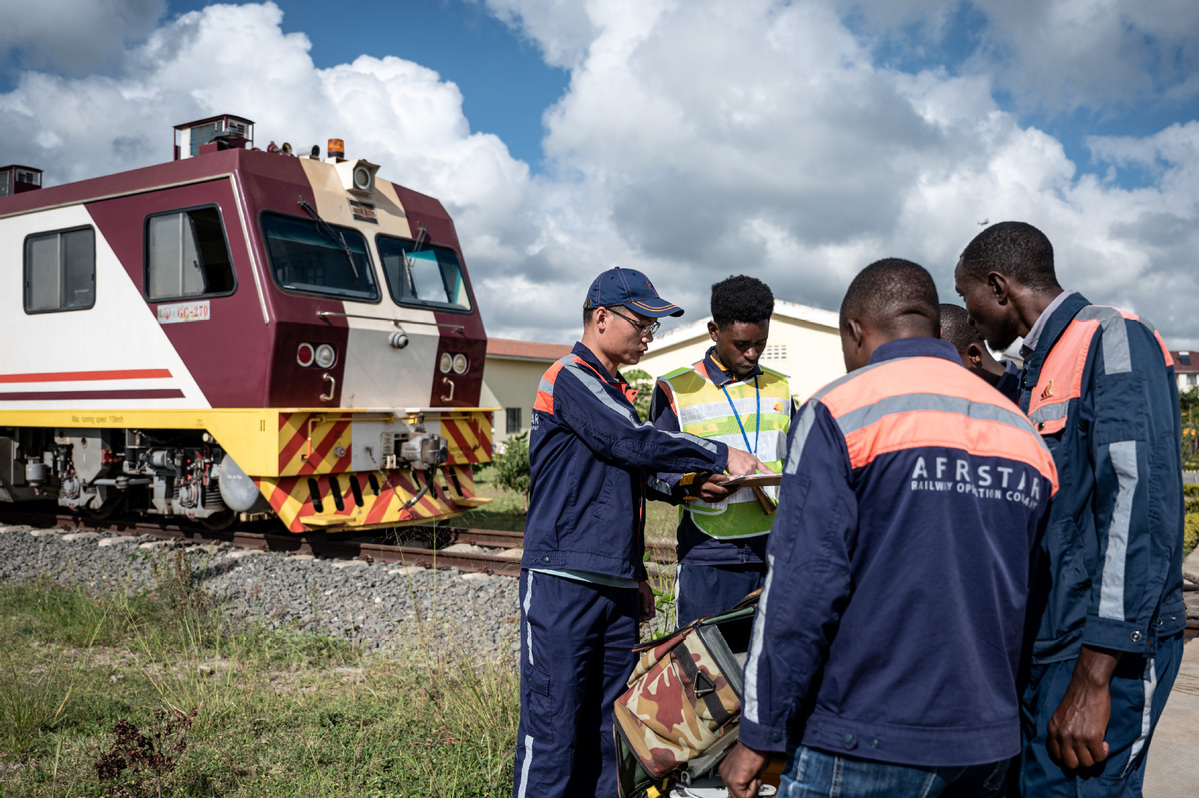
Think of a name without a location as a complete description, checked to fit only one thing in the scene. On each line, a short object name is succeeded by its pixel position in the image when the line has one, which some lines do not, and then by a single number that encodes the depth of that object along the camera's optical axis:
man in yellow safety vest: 3.34
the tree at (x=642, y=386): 17.59
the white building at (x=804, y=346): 24.95
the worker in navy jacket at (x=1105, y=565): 2.09
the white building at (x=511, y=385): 29.91
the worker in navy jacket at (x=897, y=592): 1.76
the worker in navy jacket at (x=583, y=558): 2.93
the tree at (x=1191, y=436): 21.36
